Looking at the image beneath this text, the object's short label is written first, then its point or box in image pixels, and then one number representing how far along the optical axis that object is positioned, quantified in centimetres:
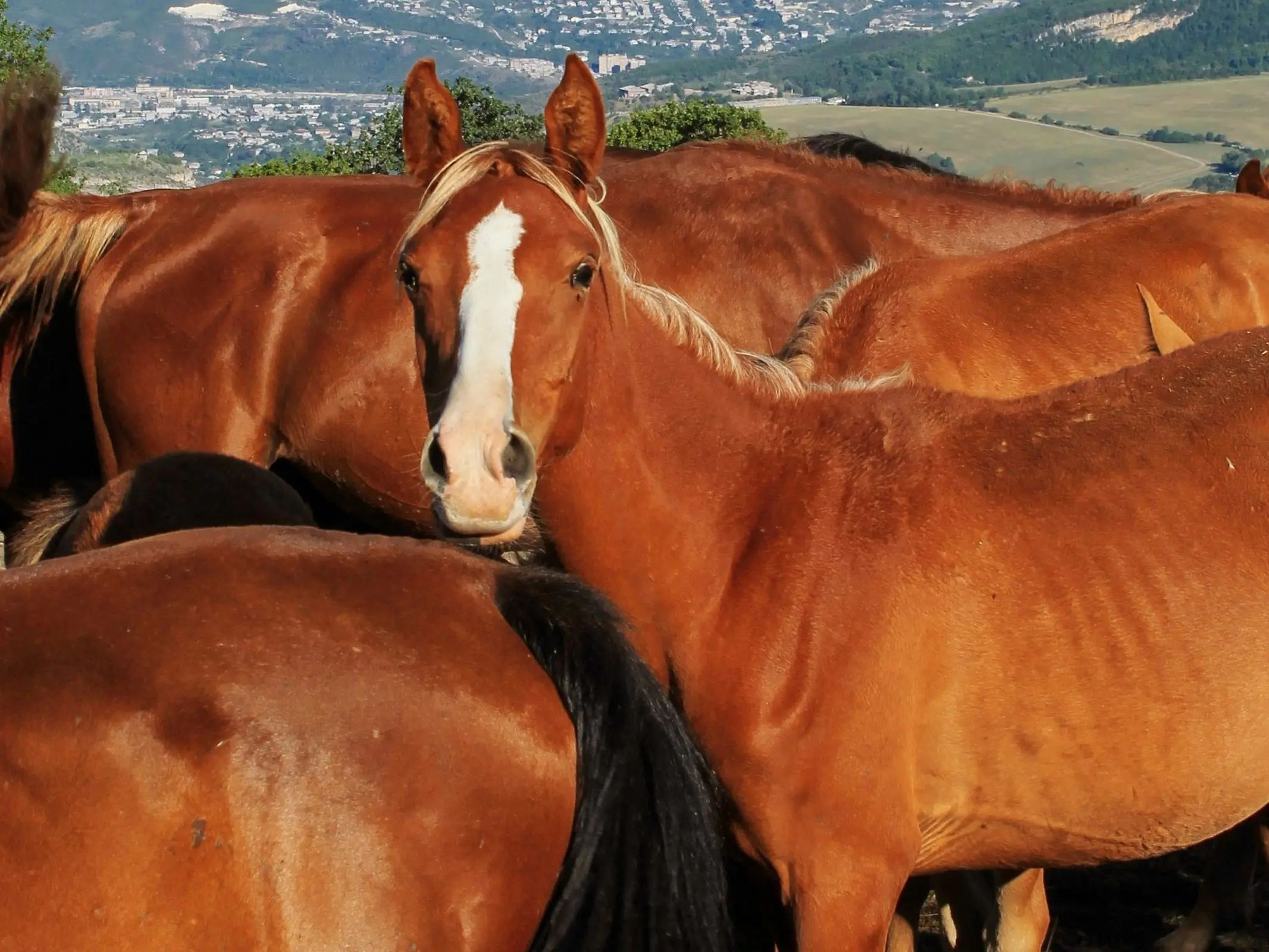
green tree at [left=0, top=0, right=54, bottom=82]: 2366
